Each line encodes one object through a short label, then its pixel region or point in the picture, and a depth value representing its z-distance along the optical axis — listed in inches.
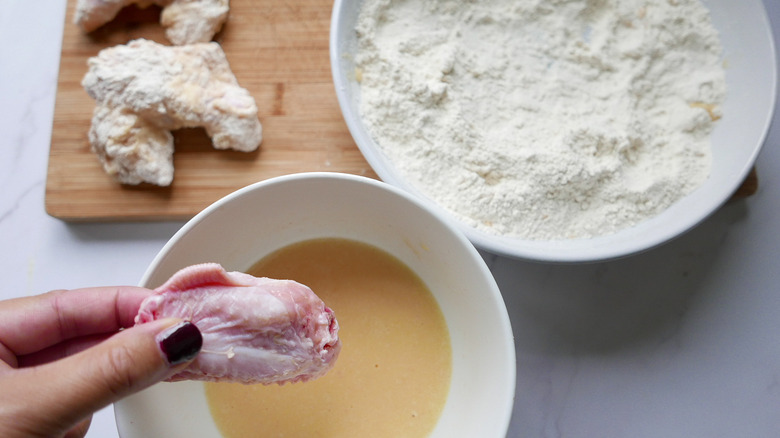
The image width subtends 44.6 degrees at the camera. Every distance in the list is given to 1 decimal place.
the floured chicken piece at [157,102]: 19.2
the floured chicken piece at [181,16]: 19.8
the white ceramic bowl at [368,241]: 17.2
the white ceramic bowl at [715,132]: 18.7
